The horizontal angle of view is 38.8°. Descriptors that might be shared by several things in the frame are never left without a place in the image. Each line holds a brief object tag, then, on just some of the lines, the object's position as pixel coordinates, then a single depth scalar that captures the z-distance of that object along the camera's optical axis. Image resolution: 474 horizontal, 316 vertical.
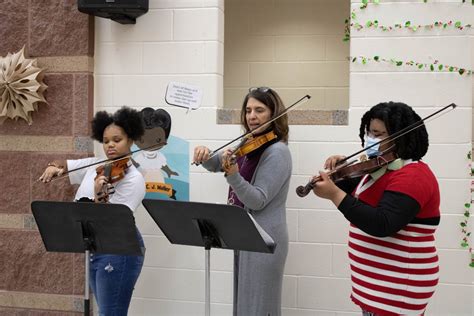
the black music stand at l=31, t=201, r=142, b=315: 2.49
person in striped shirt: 2.26
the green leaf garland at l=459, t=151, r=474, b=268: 3.26
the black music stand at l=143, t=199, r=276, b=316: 2.32
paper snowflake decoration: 3.59
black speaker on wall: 3.36
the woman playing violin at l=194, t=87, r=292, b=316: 2.85
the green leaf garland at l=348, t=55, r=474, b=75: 3.25
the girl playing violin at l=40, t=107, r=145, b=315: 2.91
